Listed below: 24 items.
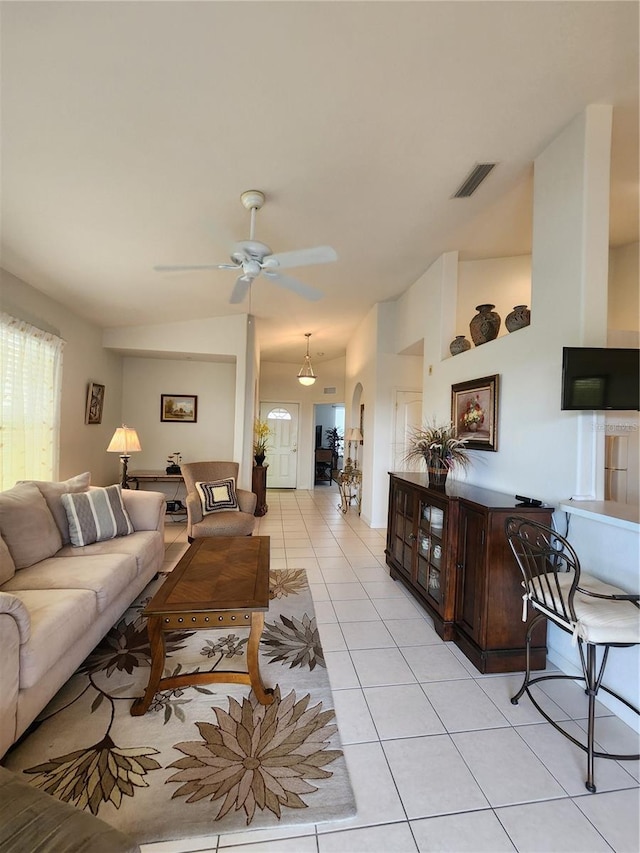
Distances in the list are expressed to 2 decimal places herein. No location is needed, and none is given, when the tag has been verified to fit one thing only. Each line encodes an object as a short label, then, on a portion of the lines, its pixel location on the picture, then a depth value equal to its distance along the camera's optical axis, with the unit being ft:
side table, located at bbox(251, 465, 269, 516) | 19.74
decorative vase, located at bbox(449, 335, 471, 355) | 12.00
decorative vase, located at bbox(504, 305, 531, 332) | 9.22
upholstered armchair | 13.21
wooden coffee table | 5.87
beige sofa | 4.97
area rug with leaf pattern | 4.46
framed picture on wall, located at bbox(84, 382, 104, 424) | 15.31
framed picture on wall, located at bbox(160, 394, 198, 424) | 19.51
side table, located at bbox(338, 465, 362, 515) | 22.57
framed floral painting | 9.97
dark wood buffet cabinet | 7.26
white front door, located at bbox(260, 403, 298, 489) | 29.07
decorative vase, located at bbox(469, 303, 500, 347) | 10.69
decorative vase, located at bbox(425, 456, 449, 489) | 10.14
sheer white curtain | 10.37
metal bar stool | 5.10
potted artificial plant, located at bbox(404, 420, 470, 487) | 10.14
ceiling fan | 7.65
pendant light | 23.63
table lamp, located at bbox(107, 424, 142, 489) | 14.33
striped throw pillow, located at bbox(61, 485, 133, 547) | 8.95
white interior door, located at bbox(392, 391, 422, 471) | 17.93
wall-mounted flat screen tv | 6.69
